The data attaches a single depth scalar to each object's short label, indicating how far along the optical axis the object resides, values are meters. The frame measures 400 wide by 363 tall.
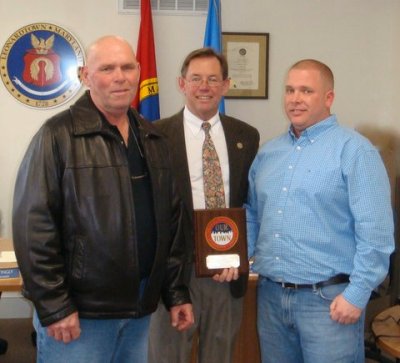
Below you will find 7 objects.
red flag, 3.83
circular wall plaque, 3.91
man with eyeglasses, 2.14
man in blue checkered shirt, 1.75
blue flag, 3.79
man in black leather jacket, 1.49
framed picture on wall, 4.05
